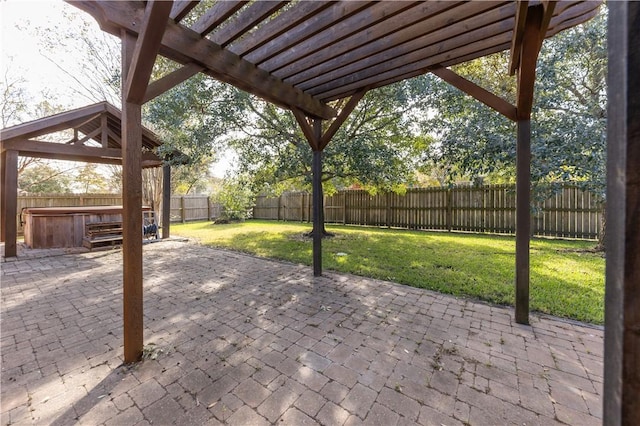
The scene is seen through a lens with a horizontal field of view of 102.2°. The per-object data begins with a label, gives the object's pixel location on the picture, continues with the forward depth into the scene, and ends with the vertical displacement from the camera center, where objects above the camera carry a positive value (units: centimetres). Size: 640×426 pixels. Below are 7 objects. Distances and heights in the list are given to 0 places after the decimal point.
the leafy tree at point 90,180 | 1538 +184
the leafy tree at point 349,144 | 624 +169
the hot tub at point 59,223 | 636 -35
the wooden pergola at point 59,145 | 555 +154
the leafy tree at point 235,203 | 1270 +30
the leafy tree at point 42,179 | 1389 +175
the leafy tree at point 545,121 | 363 +138
